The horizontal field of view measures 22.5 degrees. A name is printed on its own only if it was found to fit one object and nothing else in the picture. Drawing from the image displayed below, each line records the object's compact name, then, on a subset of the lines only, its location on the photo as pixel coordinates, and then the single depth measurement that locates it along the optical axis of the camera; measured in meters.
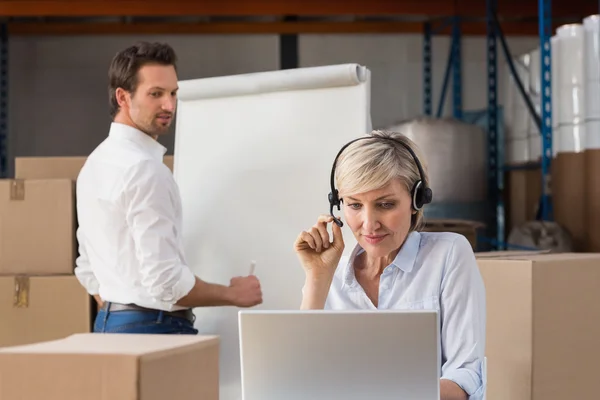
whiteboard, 4.17
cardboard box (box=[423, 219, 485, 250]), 5.29
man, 3.94
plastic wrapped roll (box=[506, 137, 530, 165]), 8.34
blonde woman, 2.68
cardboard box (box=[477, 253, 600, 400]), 3.26
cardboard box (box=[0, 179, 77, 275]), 5.32
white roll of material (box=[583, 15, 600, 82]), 6.40
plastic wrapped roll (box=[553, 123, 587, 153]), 6.57
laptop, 1.97
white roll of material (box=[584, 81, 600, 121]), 6.42
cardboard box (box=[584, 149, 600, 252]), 6.05
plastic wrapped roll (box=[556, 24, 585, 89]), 6.53
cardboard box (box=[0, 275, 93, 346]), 5.23
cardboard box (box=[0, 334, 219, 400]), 1.66
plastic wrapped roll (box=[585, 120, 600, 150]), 6.38
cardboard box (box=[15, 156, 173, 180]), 5.74
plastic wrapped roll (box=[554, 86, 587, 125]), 6.56
